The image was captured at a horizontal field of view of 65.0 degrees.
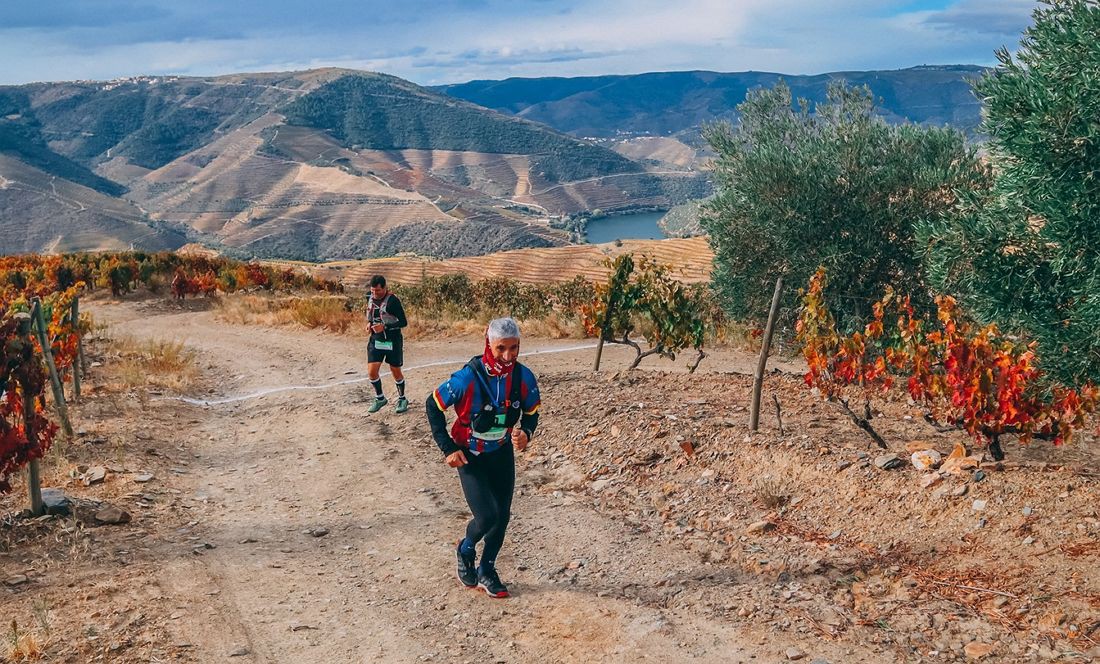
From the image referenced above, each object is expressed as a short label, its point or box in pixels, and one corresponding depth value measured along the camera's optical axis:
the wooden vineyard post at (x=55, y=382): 9.98
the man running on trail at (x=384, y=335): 11.53
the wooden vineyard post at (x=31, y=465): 7.39
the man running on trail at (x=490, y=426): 5.93
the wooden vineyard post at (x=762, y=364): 9.06
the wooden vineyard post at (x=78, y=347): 12.70
